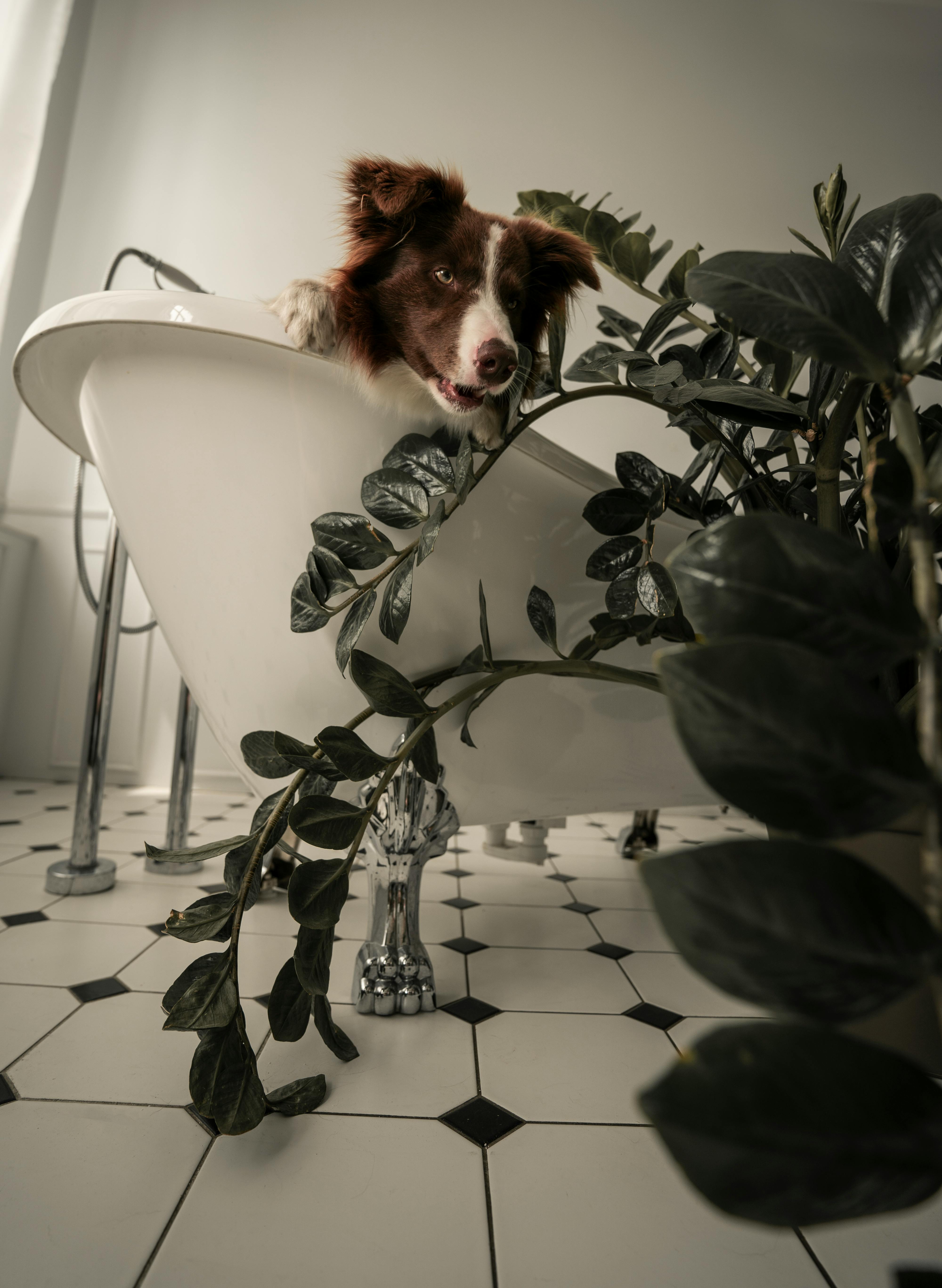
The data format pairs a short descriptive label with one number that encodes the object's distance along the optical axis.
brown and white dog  0.84
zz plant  0.16
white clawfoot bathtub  0.84
